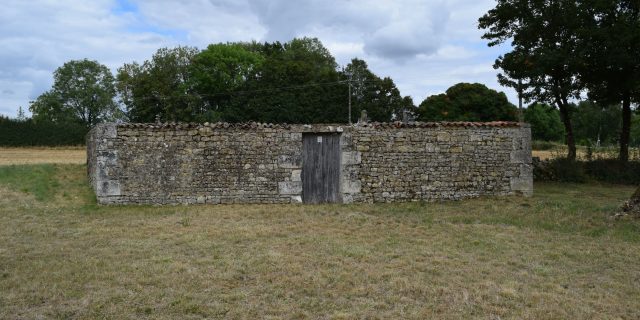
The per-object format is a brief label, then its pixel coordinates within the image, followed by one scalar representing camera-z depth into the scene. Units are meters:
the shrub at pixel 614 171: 18.09
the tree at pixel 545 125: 56.59
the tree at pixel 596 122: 52.12
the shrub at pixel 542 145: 39.90
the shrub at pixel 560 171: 18.00
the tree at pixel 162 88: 44.50
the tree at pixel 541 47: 17.27
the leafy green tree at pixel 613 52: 16.19
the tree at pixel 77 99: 51.72
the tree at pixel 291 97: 43.75
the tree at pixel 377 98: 43.84
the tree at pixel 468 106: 44.84
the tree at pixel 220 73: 47.84
